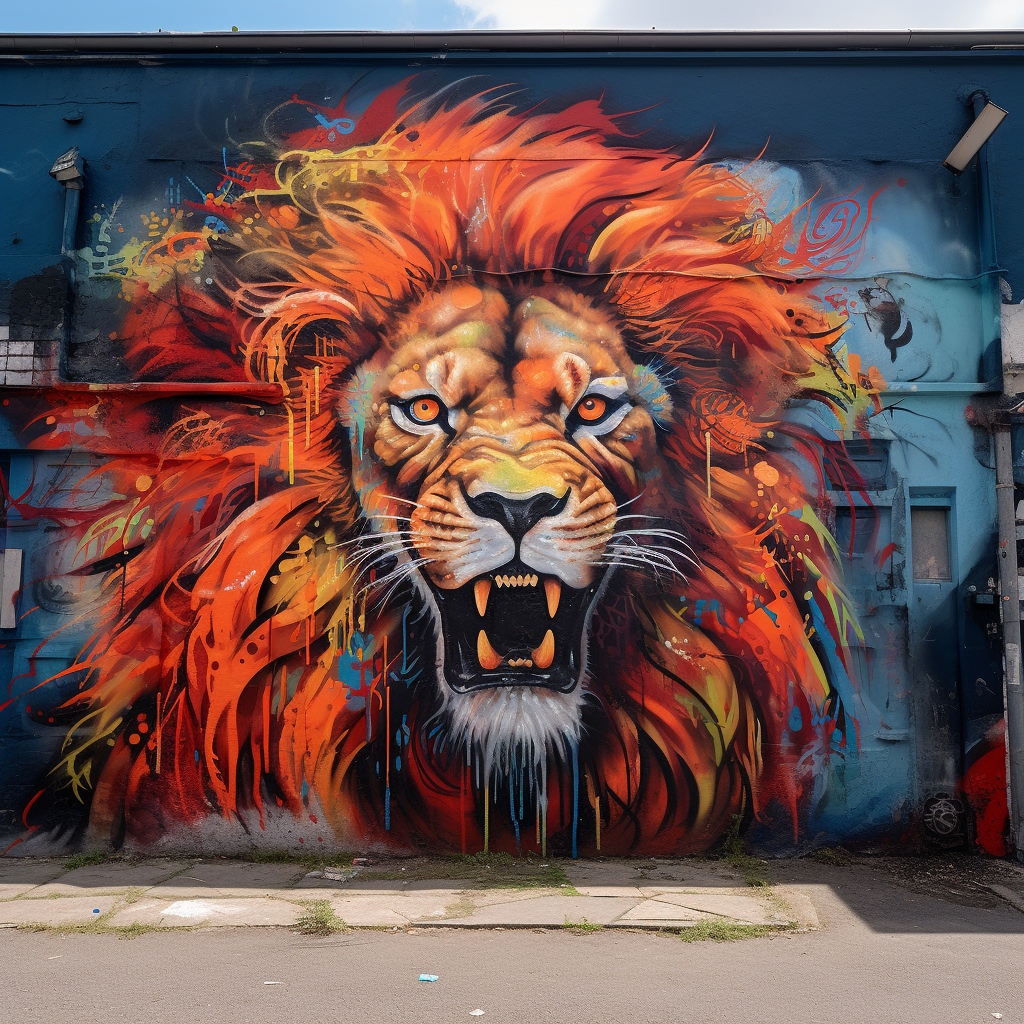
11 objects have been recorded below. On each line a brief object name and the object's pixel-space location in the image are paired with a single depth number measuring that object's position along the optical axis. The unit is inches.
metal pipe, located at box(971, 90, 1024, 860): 253.8
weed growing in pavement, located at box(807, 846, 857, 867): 251.1
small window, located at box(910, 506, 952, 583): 268.4
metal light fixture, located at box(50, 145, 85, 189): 269.7
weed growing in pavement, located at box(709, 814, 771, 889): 247.8
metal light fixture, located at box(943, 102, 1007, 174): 261.4
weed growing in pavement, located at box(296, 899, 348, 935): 197.3
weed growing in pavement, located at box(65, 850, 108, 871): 246.5
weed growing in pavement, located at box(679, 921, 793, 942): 195.9
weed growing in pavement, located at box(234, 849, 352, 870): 252.4
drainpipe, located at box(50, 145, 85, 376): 270.2
